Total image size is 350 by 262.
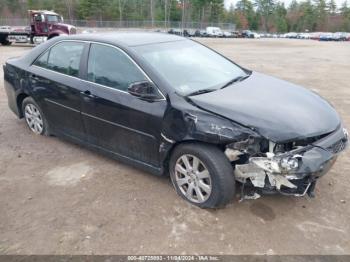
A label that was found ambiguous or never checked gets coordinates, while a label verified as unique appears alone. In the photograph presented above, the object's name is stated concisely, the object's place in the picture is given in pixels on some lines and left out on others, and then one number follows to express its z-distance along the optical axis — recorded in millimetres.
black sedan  3049
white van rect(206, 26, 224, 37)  54519
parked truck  22641
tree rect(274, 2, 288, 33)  93312
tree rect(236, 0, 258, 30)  94750
